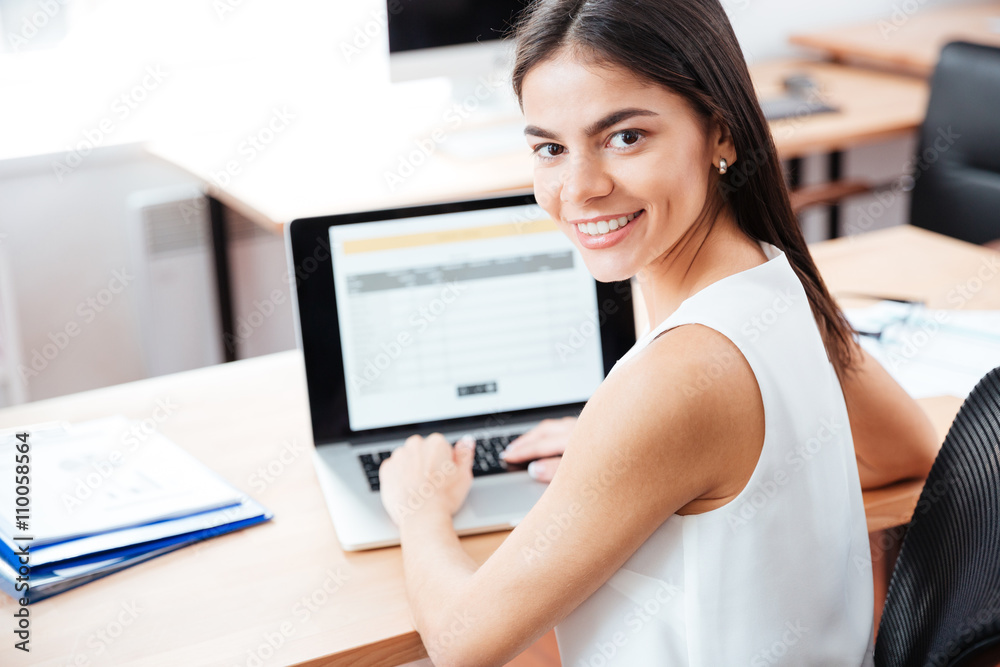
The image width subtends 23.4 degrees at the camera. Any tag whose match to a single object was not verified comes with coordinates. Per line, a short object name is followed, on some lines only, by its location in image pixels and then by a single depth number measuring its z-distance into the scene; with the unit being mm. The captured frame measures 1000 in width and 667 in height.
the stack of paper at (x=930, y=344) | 2520
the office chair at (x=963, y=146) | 3256
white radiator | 3652
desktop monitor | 3273
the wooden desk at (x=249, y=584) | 2144
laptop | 2411
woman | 2067
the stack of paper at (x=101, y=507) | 2223
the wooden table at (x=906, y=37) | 4077
